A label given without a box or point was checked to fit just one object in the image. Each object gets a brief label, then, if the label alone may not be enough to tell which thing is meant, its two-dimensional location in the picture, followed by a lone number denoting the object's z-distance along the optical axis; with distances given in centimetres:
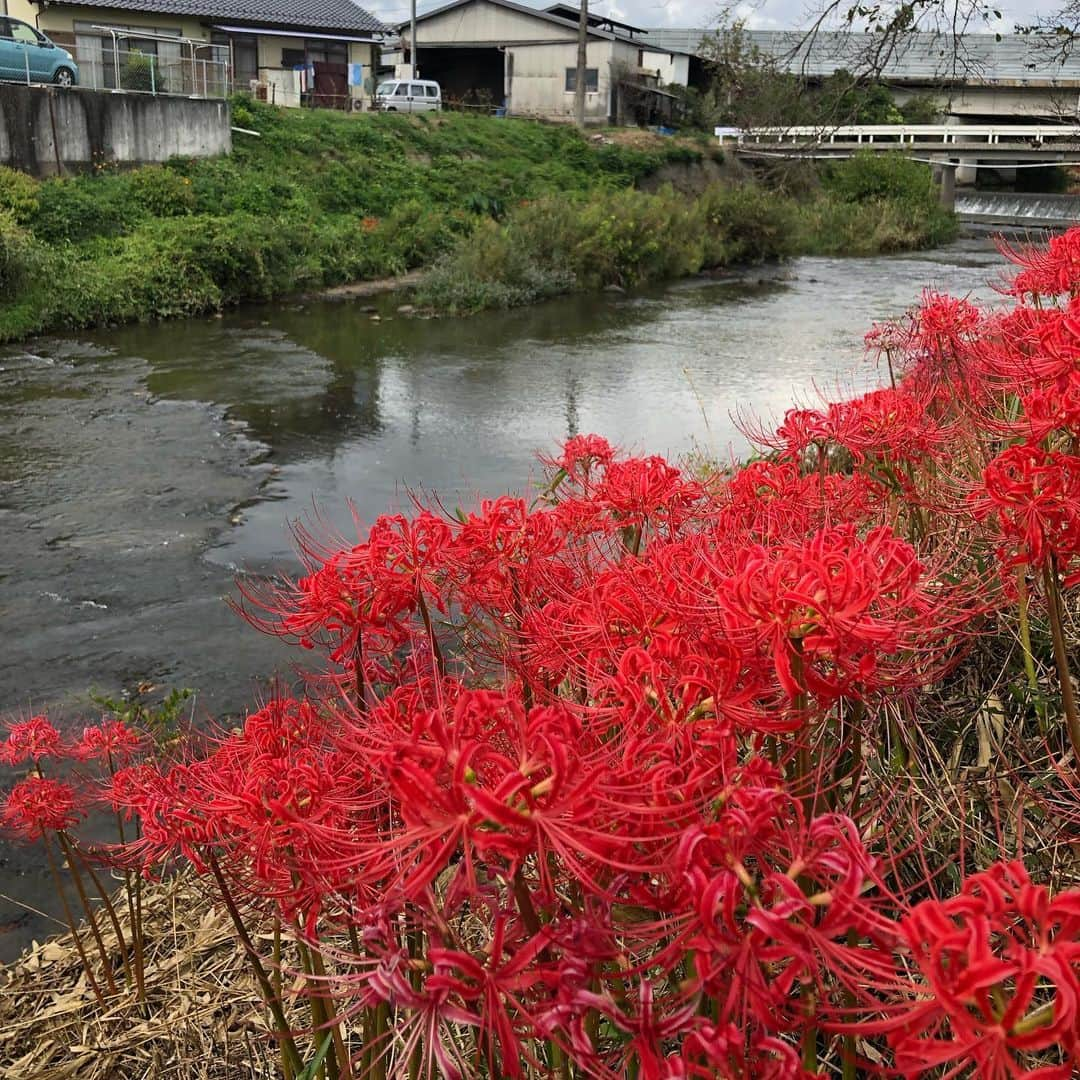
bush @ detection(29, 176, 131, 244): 1841
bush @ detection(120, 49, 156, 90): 2262
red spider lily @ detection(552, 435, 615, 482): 268
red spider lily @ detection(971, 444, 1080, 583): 150
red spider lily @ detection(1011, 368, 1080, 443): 160
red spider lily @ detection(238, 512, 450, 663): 164
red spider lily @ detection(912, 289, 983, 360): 315
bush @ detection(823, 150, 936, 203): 3095
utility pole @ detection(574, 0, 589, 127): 3847
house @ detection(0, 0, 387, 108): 2311
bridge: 3191
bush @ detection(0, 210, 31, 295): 1588
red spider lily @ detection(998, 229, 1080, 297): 307
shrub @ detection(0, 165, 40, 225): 1811
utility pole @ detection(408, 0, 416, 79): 4015
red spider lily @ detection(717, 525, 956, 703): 120
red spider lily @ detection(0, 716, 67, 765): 297
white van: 3497
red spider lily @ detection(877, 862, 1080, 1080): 81
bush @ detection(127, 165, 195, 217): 2050
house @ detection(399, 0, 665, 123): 4091
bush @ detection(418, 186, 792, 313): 2039
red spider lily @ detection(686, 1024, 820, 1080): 97
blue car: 2066
